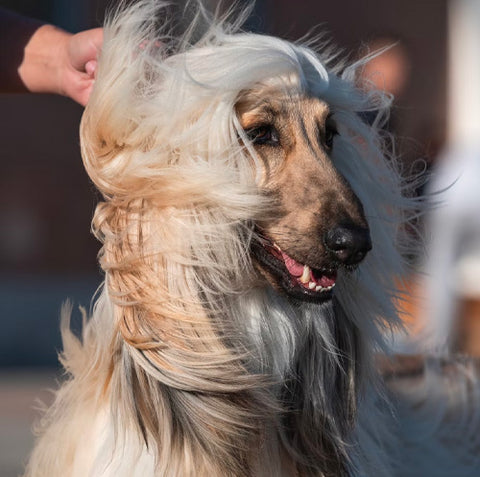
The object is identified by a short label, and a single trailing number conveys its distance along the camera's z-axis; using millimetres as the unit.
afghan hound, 2256
